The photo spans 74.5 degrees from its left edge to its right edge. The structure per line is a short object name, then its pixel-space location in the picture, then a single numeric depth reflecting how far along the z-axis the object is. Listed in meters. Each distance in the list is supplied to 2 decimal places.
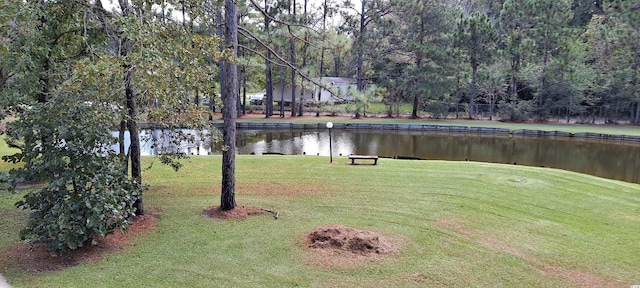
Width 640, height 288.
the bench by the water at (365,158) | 13.19
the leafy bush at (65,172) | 5.41
